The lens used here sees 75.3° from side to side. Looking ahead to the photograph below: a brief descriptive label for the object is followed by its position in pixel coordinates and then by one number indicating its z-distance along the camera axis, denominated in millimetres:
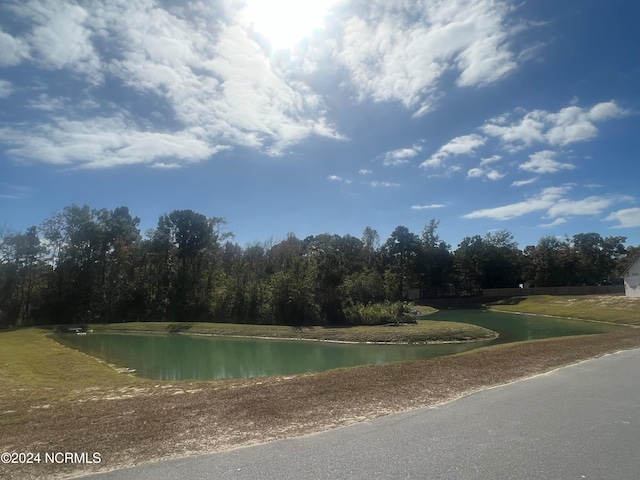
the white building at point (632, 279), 56500
